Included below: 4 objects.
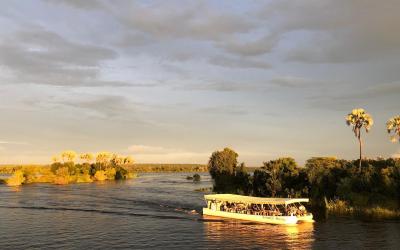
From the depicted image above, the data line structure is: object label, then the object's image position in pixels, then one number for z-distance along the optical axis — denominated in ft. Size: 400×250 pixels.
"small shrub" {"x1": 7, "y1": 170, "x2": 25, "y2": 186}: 561.84
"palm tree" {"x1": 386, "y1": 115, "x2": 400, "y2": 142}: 315.99
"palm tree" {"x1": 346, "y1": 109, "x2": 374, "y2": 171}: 306.76
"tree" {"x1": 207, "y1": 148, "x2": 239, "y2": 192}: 399.63
